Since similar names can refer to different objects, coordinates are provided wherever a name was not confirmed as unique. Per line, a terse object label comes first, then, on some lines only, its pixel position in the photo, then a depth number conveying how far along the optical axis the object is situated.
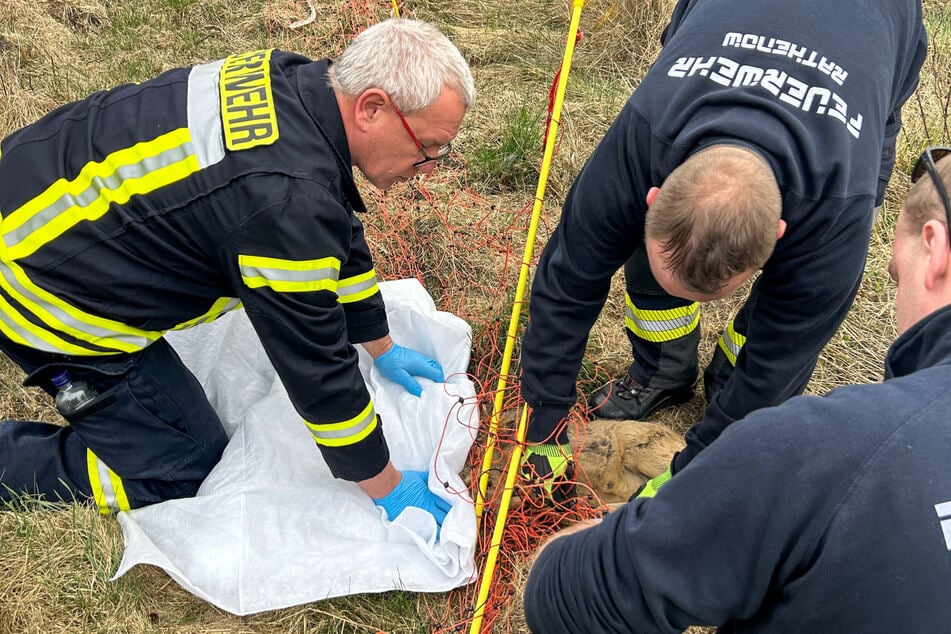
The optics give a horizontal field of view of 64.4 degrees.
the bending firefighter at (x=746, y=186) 1.69
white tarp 2.41
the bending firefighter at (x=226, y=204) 2.00
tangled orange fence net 2.51
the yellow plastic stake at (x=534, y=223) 2.82
